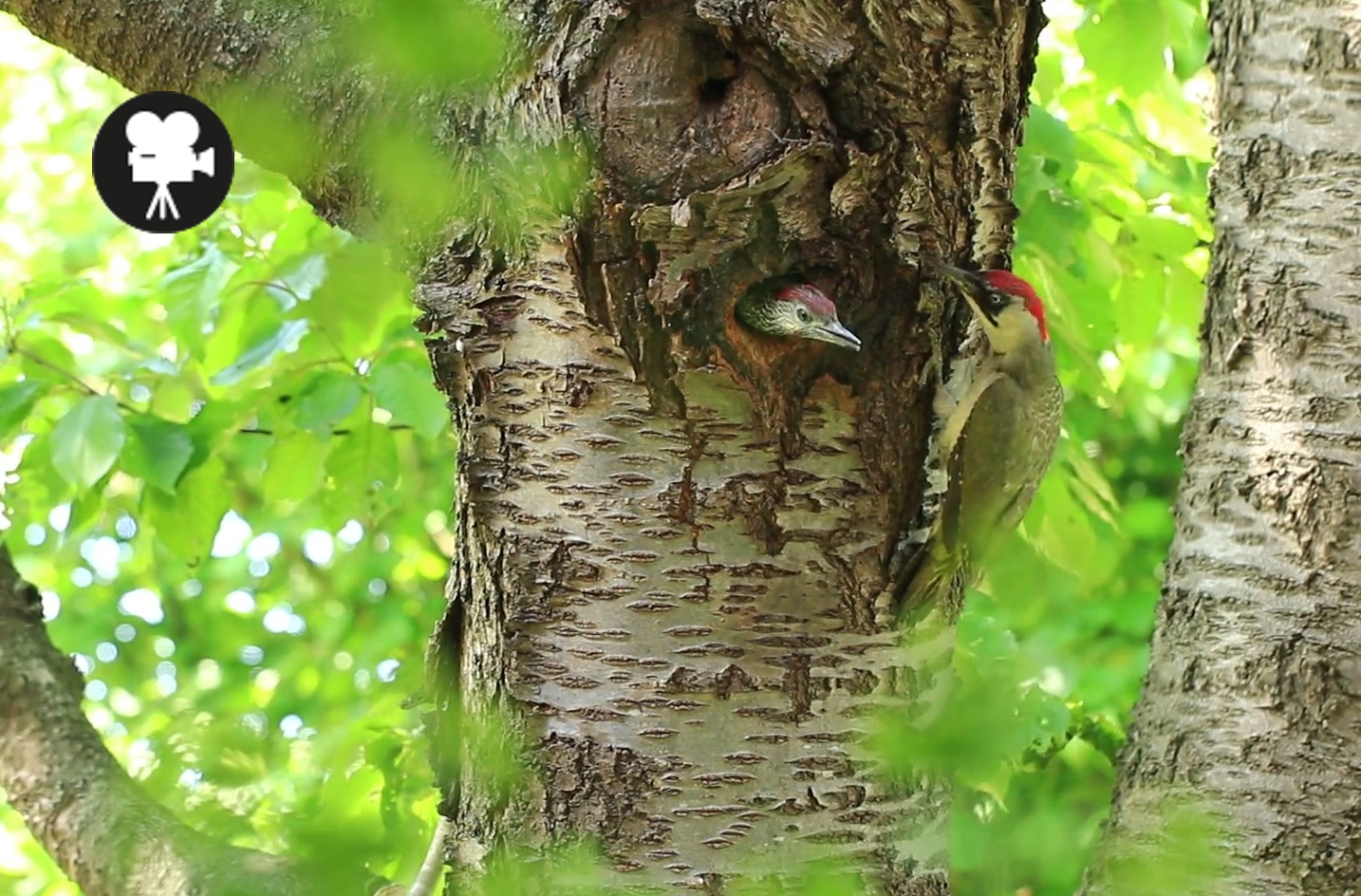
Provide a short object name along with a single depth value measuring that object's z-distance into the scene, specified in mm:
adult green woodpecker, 5684
